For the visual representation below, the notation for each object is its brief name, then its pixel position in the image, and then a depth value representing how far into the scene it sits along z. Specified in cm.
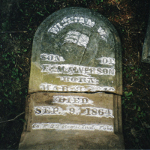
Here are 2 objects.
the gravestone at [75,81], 80
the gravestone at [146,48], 89
